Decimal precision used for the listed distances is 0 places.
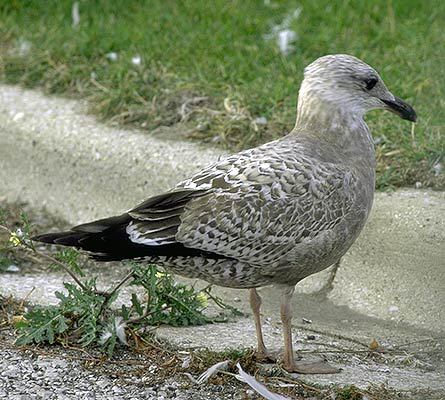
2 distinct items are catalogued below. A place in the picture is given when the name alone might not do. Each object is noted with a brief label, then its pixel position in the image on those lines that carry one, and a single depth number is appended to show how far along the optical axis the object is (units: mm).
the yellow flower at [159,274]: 8883
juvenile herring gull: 7961
